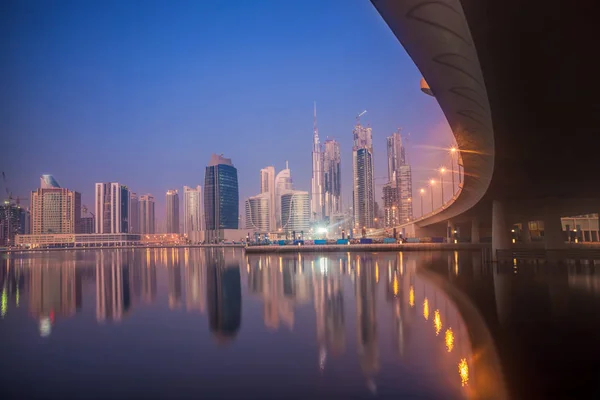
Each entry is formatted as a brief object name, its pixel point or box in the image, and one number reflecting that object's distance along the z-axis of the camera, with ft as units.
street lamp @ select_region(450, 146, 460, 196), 293.23
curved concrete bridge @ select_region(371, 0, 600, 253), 31.04
